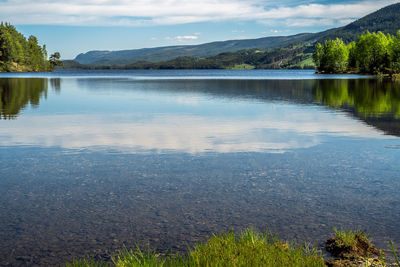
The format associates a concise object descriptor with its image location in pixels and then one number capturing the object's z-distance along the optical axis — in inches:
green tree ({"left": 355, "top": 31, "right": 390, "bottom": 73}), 5141.7
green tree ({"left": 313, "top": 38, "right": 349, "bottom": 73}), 6633.9
